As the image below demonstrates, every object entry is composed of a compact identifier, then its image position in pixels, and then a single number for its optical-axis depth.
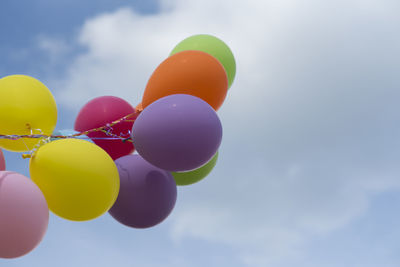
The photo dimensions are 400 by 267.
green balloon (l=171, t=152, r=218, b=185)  3.73
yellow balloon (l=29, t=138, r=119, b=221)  2.74
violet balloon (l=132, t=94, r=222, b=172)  2.70
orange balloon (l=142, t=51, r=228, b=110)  3.10
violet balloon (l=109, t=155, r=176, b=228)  3.20
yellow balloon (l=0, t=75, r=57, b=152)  3.12
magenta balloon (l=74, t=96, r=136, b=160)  3.52
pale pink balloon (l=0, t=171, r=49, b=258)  2.52
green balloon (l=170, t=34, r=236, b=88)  3.58
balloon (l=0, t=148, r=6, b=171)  3.33
